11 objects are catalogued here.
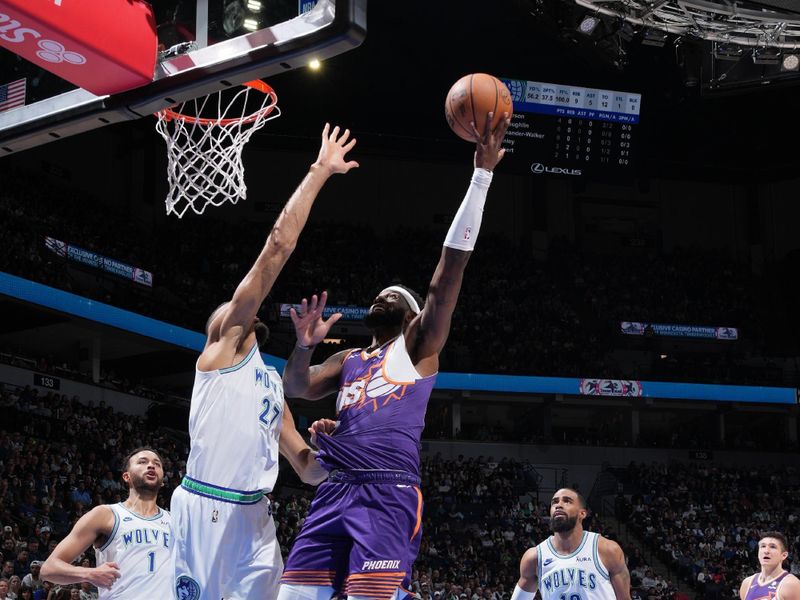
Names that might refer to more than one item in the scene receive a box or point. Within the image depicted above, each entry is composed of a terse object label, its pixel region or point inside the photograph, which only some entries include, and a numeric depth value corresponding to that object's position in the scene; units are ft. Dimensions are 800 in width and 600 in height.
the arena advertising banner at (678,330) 99.30
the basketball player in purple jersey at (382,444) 13.21
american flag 18.42
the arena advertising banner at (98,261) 75.72
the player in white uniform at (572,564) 23.81
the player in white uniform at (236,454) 13.98
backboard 15.64
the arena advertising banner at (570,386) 78.95
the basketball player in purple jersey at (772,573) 26.55
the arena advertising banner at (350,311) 91.61
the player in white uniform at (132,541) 18.60
